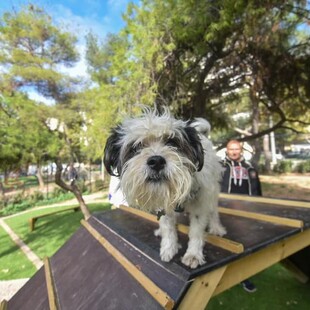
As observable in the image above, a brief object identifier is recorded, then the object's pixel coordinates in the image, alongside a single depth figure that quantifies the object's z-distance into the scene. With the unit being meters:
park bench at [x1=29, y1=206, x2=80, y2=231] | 8.29
